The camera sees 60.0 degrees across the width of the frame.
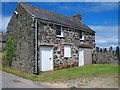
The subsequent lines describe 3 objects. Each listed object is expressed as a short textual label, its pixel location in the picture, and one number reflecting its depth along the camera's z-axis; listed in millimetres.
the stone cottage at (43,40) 10584
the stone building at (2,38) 21763
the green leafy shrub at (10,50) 12019
